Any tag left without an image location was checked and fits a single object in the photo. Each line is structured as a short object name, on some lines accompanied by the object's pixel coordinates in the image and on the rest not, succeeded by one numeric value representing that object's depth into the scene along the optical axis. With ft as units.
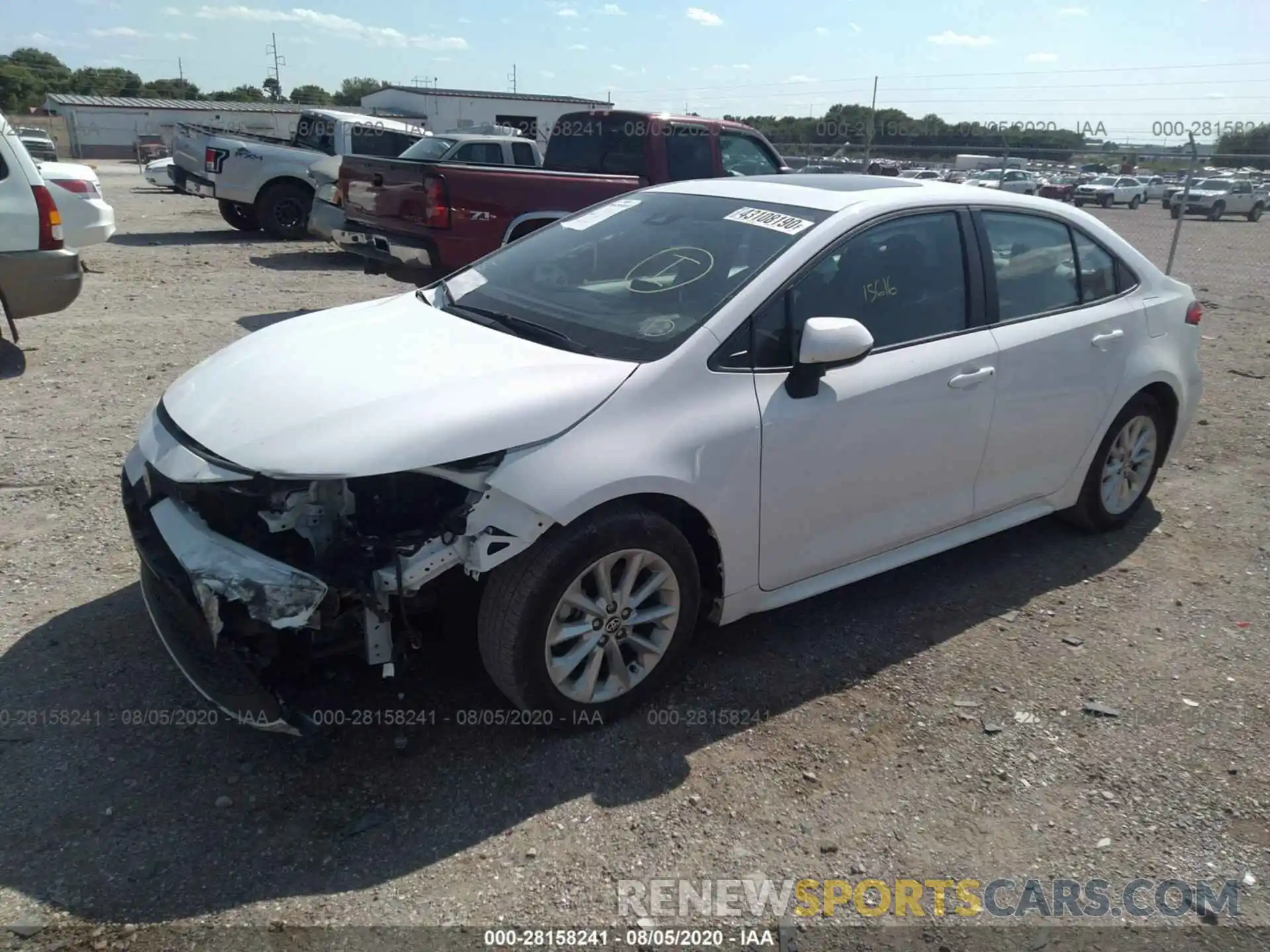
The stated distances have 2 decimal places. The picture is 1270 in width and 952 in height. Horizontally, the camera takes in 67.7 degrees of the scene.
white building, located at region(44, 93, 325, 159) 179.73
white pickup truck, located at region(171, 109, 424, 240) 45.75
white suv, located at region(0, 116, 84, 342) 21.95
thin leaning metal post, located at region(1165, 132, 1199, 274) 37.66
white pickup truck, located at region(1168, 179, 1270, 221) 97.96
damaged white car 9.19
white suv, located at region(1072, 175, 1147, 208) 101.04
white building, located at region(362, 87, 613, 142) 156.35
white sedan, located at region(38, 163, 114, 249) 29.07
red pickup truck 25.86
